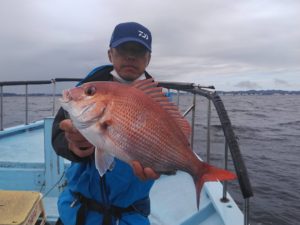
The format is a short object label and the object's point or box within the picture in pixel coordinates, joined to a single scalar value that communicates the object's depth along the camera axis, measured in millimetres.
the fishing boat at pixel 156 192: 2184
